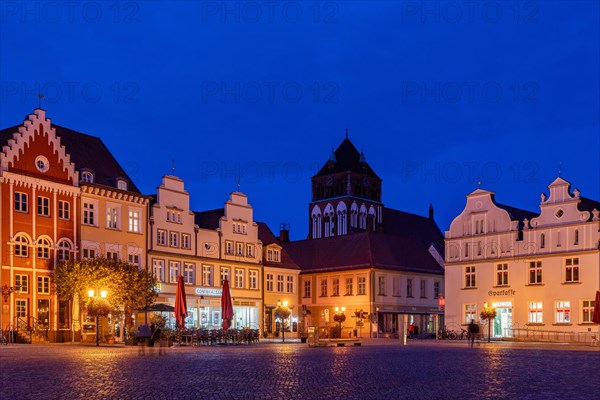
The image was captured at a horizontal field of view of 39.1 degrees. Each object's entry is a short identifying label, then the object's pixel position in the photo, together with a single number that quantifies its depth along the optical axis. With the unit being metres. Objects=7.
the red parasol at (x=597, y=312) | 45.66
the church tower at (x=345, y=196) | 110.88
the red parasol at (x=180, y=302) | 42.72
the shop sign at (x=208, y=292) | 60.76
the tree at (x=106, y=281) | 47.16
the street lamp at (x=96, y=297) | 41.39
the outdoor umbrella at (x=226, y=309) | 45.47
